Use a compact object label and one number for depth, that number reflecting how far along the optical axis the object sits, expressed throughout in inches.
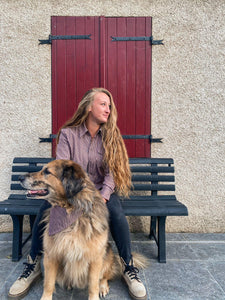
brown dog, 76.4
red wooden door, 136.5
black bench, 103.6
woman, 92.4
